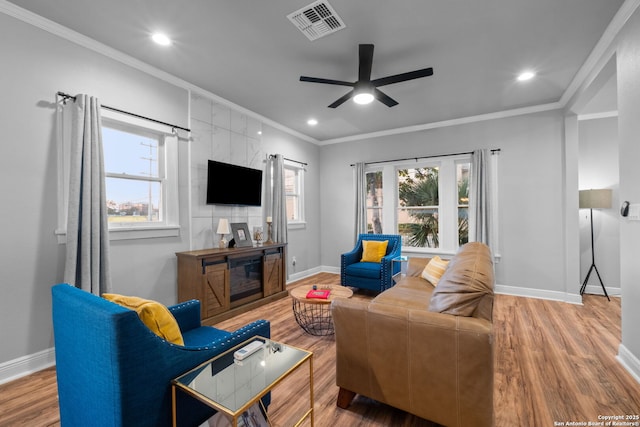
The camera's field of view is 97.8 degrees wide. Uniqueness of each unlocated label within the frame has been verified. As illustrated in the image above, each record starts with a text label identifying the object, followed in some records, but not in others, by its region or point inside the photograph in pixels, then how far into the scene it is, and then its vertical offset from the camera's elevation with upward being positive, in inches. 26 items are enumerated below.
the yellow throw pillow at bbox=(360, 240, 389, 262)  179.0 -22.6
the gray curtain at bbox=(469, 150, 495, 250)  168.9 +9.7
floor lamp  159.9 +8.1
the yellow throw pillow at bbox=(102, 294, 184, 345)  50.5 -18.6
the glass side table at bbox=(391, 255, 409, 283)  152.1 -31.5
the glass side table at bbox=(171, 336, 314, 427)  42.7 -27.9
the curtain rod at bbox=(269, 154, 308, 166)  184.4 +40.4
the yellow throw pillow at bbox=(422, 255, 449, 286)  117.9 -23.9
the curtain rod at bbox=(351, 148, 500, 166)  173.1 +40.3
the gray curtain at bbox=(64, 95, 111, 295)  93.5 +4.1
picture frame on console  152.6 -10.0
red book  108.4 -30.9
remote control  53.9 -26.9
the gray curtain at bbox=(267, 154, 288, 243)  182.1 +11.8
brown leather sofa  54.6 -29.2
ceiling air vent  86.7 +64.4
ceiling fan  99.2 +51.2
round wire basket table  109.1 -48.5
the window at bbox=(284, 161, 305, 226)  209.5 +18.6
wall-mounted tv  146.2 +17.8
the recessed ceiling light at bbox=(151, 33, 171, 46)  99.8 +64.8
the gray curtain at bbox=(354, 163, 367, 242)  212.2 +11.0
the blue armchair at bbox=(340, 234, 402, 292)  159.2 -31.9
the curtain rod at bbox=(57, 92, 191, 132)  96.2 +42.0
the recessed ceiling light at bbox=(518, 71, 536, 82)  126.6 +64.1
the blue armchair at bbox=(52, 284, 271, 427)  41.4 -24.7
